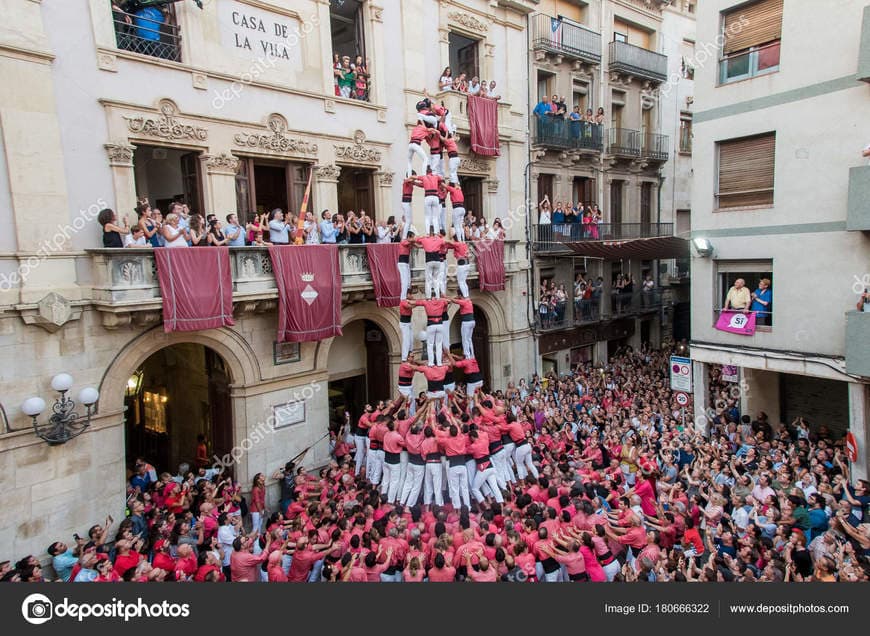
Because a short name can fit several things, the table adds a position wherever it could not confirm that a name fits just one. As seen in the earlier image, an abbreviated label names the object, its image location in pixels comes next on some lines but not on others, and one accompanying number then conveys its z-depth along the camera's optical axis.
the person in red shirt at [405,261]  13.41
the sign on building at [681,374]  15.09
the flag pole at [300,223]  15.01
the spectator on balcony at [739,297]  15.13
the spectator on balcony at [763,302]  14.78
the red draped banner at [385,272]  16.03
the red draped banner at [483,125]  19.69
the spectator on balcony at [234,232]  13.87
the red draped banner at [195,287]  12.23
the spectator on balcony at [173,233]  12.48
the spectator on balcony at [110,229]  12.15
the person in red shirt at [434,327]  13.20
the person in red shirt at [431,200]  13.04
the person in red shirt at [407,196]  13.20
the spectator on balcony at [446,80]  19.31
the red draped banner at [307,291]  14.23
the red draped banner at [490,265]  19.77
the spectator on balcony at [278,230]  14.63
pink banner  14.98
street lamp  11.25
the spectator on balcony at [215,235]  13.32
